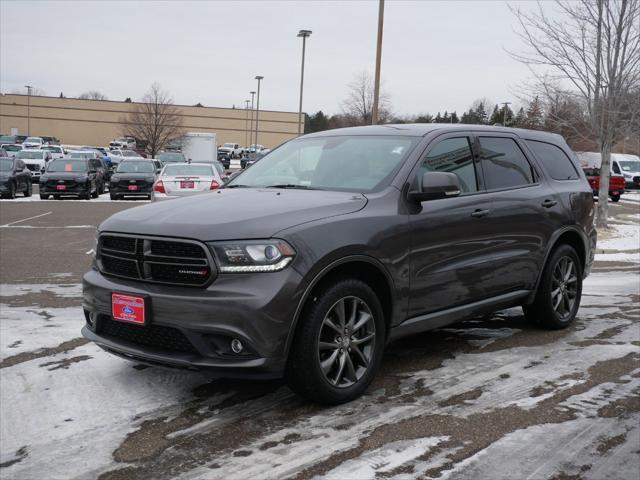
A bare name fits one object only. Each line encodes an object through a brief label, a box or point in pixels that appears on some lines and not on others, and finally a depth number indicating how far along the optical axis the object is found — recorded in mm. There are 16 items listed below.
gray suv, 3938
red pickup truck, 32688
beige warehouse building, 94438
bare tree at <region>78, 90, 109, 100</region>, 136175
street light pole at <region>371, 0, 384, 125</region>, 18828
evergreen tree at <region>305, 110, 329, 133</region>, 116075
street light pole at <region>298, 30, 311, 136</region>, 36062
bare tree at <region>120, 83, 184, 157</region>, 65938
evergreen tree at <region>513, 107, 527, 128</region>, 56156
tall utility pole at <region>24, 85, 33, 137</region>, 93994
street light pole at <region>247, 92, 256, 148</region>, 98600
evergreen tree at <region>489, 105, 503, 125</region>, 86575
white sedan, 15227
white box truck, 47031
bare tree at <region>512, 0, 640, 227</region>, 16641
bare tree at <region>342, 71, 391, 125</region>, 49416
